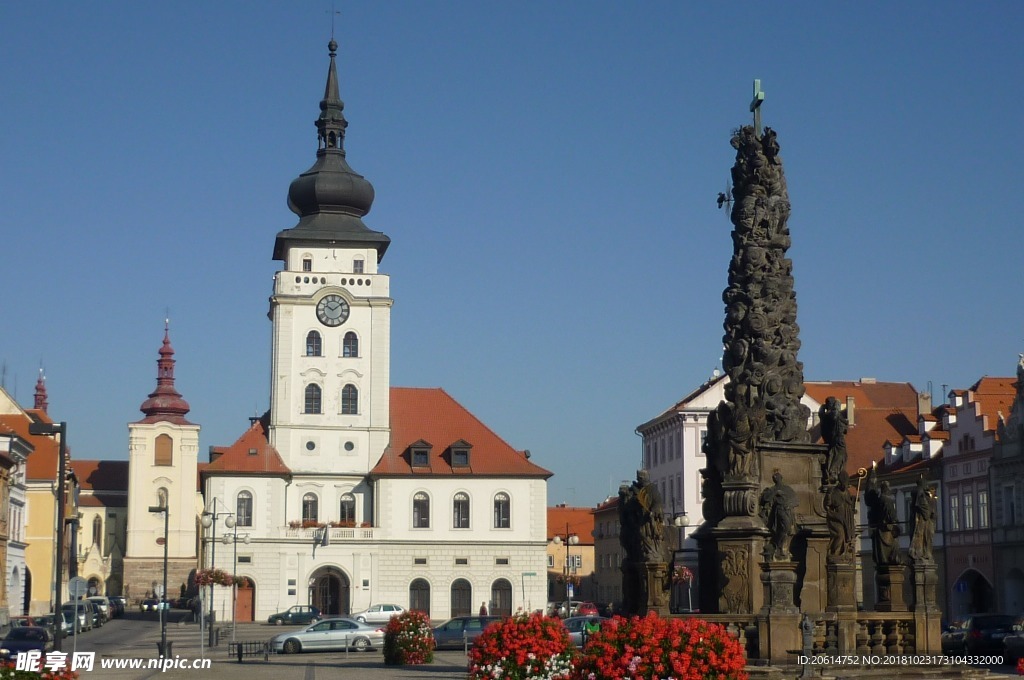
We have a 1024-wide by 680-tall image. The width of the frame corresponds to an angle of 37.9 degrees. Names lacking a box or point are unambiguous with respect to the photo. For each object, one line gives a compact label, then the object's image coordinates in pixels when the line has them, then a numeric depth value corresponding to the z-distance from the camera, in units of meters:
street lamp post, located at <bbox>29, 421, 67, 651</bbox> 30.77
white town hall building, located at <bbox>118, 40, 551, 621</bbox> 72.00
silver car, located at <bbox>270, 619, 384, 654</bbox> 44.53
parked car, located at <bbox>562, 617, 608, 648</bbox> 40.84
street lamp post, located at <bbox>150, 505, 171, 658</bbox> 39.31
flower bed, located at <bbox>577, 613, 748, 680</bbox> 16.27
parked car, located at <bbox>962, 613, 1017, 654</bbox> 36.62
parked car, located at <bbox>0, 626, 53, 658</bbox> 39.19
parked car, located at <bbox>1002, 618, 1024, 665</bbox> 33.78
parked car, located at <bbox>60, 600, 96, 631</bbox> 61.77
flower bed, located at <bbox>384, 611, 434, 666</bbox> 36.16
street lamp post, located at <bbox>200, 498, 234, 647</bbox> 60.94
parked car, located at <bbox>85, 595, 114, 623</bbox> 74.12
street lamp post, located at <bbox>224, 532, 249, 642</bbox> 69.31
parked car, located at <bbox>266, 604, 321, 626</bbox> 63.91
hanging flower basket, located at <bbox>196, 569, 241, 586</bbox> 58.78
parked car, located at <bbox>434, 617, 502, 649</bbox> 44.47
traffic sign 34.41
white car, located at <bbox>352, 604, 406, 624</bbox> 54.31
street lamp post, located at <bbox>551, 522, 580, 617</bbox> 56.28
